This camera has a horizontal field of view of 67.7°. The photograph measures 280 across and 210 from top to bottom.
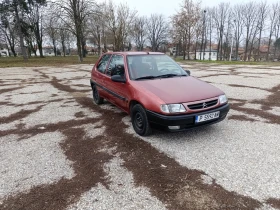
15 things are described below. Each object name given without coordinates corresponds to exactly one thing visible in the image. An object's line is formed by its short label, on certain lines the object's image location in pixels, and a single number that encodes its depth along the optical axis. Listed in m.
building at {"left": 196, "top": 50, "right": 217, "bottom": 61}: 79.19
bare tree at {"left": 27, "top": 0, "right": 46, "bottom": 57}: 34.67
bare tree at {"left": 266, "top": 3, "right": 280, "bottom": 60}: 48.28
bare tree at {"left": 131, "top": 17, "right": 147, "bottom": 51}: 69.34
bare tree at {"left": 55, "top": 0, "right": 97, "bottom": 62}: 27.33
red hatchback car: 3.52
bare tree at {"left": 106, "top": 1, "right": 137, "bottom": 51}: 33.70
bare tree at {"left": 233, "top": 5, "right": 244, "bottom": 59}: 52.25
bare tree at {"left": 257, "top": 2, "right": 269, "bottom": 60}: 48.78
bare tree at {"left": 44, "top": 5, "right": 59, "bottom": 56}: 26.58
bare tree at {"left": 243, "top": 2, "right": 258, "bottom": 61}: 50.16
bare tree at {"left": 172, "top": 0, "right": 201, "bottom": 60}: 34.84
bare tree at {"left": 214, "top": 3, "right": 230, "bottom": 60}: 52.83
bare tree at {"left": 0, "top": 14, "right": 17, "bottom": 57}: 31.98
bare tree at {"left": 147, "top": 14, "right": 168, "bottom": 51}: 69.69
